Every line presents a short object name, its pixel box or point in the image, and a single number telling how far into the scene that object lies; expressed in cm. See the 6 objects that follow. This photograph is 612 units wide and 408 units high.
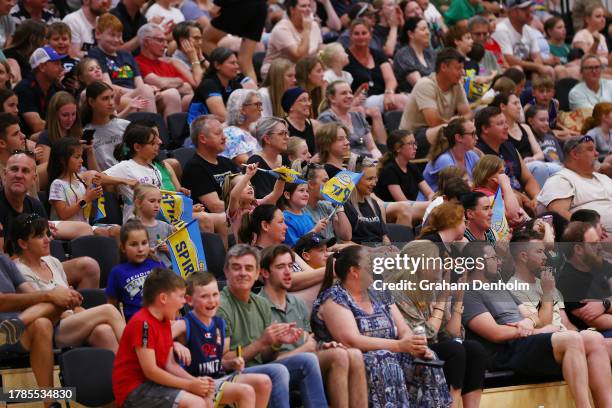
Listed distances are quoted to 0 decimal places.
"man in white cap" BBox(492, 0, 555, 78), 2465
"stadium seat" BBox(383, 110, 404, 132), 2056
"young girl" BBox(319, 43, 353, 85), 2028
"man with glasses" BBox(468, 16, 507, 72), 2349
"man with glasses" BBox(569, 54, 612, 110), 2277
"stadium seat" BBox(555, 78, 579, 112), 2331
